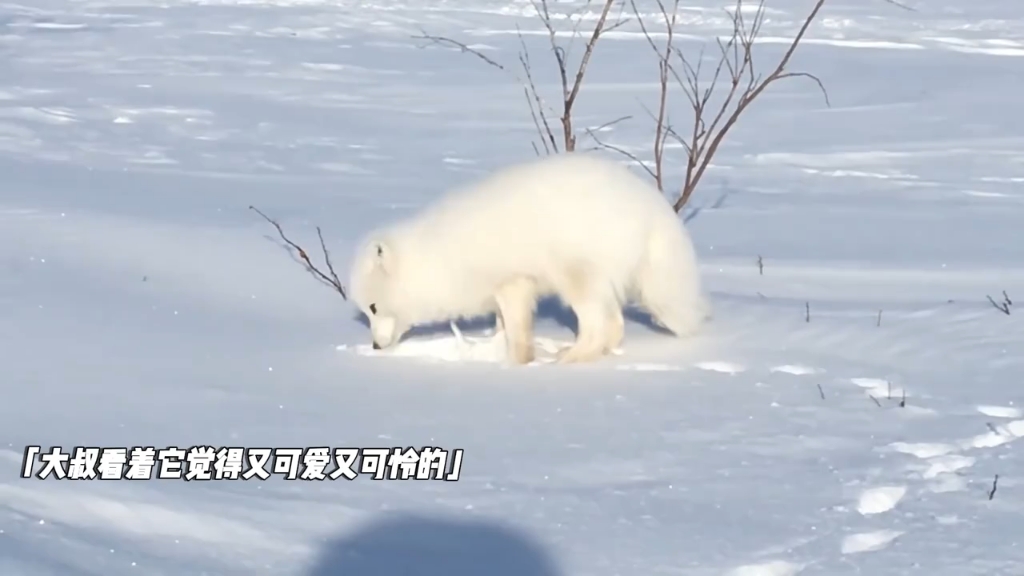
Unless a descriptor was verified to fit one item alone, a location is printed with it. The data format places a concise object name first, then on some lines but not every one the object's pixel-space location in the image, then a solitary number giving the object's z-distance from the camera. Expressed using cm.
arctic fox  509
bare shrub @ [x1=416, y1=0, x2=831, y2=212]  736
